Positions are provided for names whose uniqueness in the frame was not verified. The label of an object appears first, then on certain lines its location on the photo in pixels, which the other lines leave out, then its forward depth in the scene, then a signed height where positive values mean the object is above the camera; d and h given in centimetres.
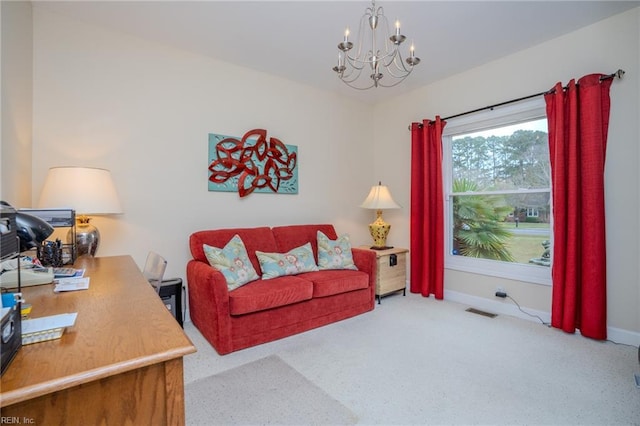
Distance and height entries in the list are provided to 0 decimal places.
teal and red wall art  312 +51
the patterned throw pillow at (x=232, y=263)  254 -44
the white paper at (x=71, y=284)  128 -32
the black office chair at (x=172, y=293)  236 -68
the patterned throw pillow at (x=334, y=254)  321 -44
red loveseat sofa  230 -69
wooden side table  350 -68
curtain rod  242 +110
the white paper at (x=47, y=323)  79 -30
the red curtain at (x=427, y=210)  354 +4
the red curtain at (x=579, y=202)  245 +10
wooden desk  65 -35
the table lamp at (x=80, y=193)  203 +12
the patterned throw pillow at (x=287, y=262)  283 -48
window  298 +22
